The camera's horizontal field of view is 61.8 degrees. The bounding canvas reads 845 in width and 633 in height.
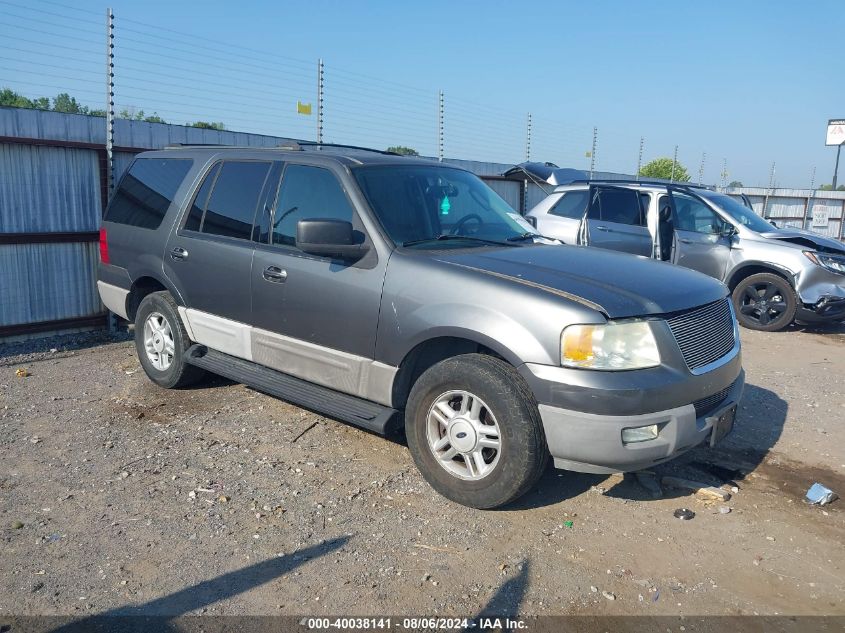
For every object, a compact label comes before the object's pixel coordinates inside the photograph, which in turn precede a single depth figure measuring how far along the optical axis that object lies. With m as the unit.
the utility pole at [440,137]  11.83
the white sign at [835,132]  30.56
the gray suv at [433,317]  3.59
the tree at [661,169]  40.66
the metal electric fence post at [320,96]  9.74
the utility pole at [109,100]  7.52
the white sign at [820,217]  22.33
